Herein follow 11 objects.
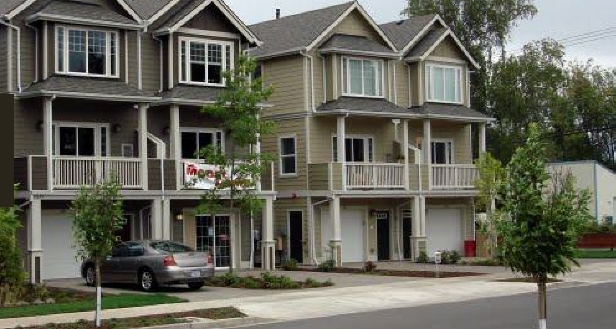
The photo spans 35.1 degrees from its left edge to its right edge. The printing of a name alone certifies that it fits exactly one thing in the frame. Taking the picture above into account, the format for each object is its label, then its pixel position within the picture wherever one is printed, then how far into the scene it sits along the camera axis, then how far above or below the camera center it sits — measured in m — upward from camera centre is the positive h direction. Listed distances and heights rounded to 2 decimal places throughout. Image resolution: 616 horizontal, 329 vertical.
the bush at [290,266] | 36.16 -2.53
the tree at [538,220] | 12.65 -0.34
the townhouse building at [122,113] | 30.69 +3.02
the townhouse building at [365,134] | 38.75 +2.64
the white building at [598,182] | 57.19 +0.65
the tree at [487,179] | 37.28 +0.61
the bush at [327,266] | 35.35 -2.51
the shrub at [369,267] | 33.89 -2.47
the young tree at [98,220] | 18.53 -0.36
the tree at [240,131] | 28.83 +2.00
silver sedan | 26.62 -1.81
